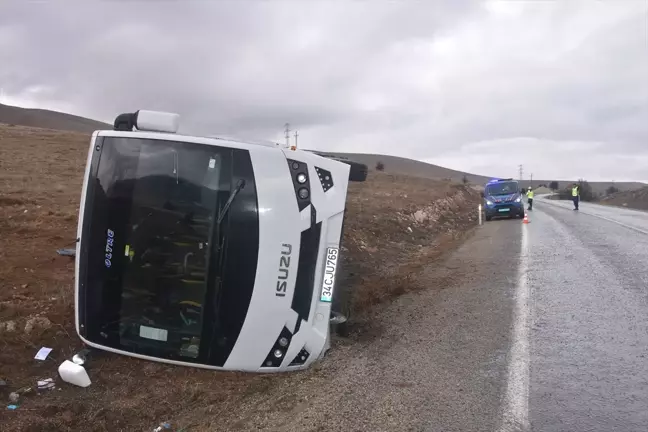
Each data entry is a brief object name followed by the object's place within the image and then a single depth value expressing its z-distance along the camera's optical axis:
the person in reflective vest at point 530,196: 30.42
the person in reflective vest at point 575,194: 29.73
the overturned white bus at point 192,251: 3.98
